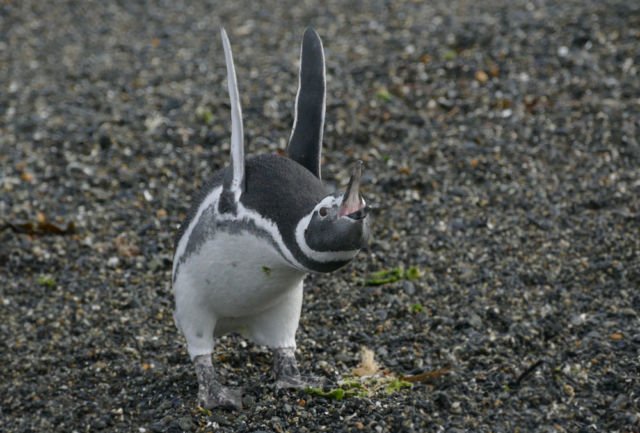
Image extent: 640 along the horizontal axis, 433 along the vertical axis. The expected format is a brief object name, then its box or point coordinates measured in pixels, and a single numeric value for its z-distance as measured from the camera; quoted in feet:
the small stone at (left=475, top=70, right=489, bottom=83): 44.34
